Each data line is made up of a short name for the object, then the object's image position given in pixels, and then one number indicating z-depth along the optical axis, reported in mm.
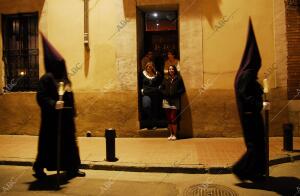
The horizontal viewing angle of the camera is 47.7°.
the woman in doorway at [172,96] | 9898
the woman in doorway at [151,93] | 10422
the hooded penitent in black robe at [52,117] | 6215
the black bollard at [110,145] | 7500
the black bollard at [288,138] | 8023
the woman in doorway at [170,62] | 10523
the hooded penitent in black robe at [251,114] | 5898
